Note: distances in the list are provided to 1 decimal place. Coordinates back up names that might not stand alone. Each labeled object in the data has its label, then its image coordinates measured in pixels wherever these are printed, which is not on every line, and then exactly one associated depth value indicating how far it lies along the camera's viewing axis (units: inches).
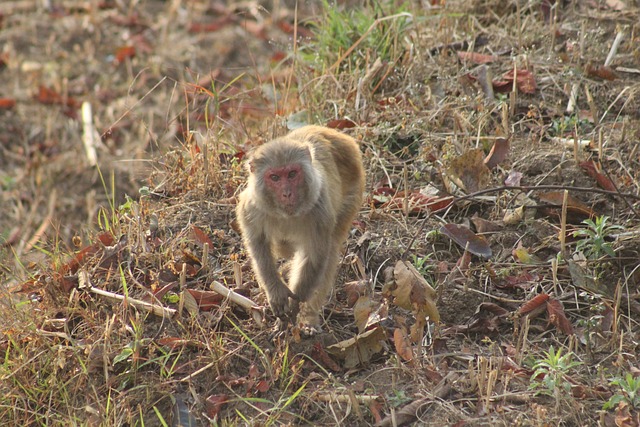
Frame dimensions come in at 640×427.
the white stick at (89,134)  784.9
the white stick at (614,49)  584.8
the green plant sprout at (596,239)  442.0
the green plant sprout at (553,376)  370.0
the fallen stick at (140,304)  432.8
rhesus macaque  410.3
